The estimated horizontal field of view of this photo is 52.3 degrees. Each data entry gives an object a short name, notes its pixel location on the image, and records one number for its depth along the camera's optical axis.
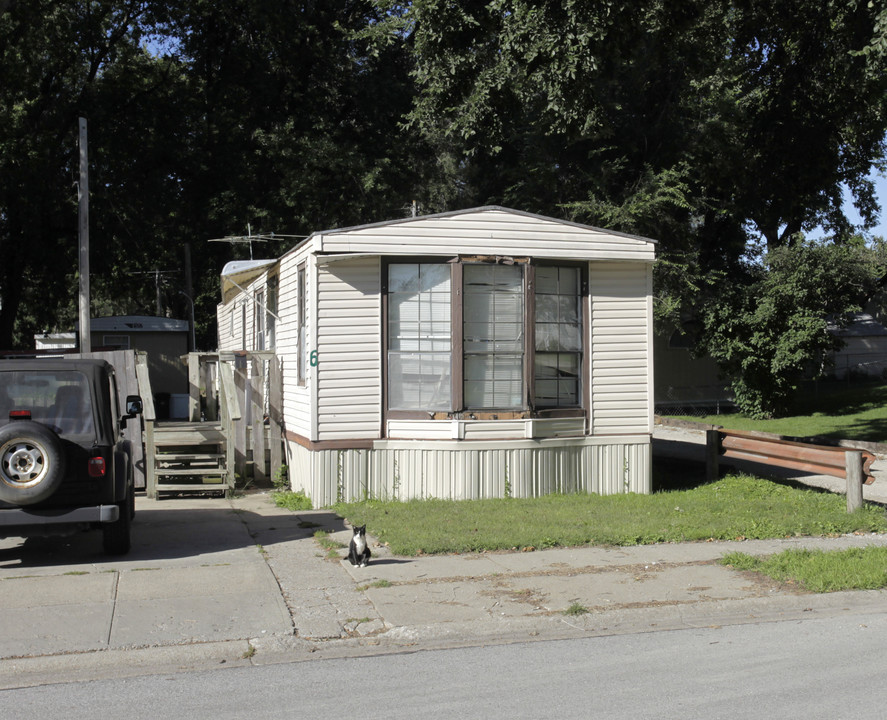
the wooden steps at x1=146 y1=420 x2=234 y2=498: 12.44
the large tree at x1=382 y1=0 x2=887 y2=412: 12.39
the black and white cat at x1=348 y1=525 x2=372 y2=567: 7.98
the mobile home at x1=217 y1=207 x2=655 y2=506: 11.38
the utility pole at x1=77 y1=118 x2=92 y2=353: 20.06
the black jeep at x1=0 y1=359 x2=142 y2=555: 7.53
